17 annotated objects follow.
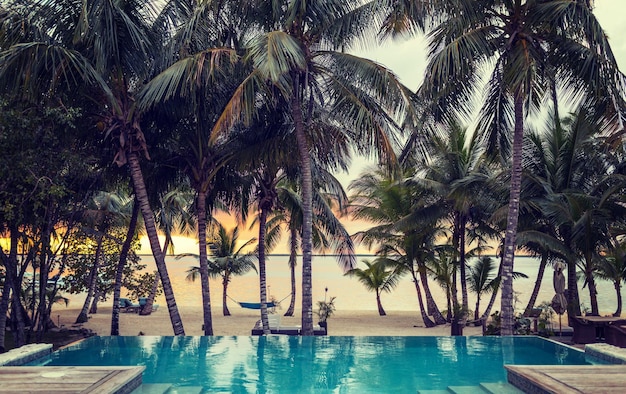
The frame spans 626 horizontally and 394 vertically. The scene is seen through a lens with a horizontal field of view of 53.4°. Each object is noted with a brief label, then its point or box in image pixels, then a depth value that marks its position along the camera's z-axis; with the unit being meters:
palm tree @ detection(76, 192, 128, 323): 16.68
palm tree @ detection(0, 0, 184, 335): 10.25
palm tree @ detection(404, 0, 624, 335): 11.04
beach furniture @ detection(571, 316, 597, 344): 13.25
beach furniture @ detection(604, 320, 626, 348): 12.30
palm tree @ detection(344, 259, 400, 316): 24.00
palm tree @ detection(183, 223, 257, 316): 27.70
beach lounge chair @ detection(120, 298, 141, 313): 27.97
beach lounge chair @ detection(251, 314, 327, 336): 15.49
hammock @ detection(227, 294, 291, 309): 26.53
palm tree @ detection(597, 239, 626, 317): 14.05
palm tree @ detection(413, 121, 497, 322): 18.11
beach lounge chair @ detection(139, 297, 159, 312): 27.39
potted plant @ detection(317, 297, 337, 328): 18.31
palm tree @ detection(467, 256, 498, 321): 17.86
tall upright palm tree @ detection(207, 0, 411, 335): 11.26
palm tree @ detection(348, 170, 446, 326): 18.98
